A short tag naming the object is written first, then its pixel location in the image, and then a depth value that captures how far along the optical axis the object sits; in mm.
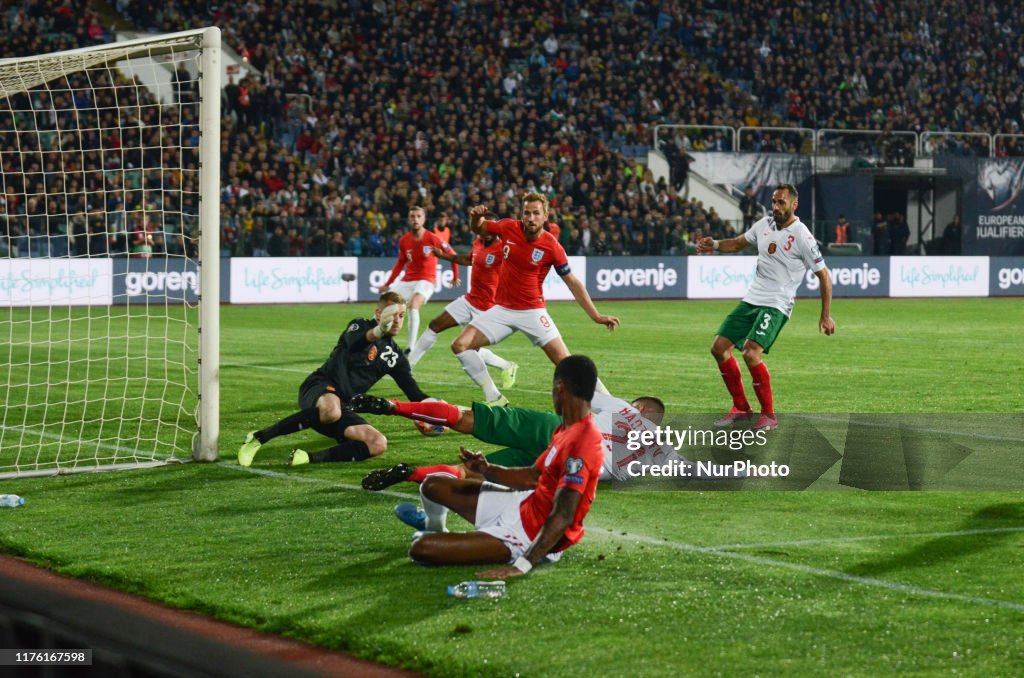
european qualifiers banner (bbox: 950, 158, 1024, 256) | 41562
